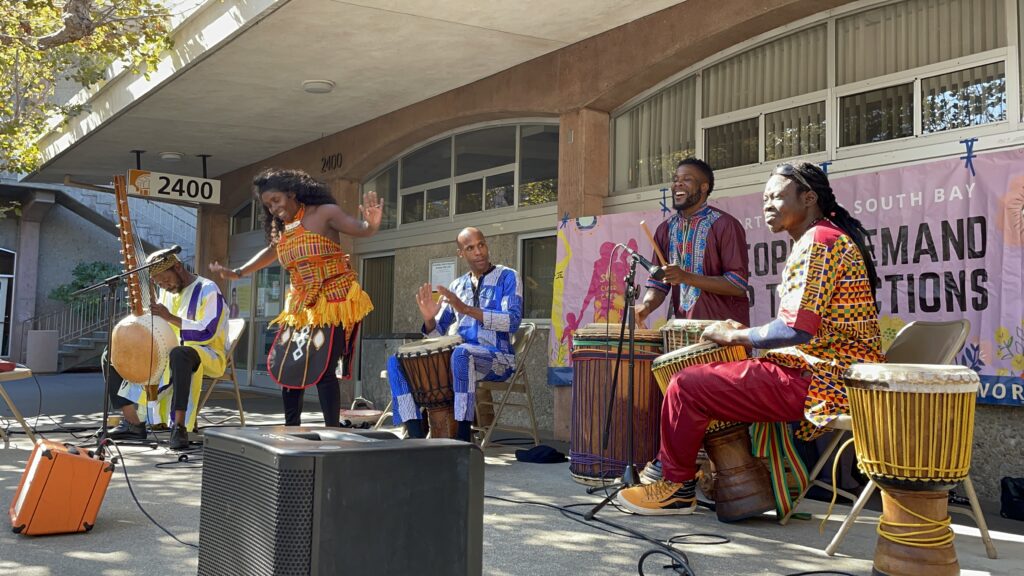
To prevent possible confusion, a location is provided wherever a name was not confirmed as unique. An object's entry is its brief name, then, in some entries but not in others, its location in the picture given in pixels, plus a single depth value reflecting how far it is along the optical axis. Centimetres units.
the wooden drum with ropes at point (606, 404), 452
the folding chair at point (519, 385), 574
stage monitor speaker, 188
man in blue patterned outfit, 535
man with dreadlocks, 334
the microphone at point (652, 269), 392
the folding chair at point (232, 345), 658
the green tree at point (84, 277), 1916
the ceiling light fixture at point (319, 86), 839
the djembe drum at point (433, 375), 543
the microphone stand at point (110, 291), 437
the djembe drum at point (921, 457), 273
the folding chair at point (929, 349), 321
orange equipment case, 328
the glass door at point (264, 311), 1241
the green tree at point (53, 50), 700
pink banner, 439
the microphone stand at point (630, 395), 377
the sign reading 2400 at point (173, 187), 1032
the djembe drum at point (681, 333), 411
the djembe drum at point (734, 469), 377
